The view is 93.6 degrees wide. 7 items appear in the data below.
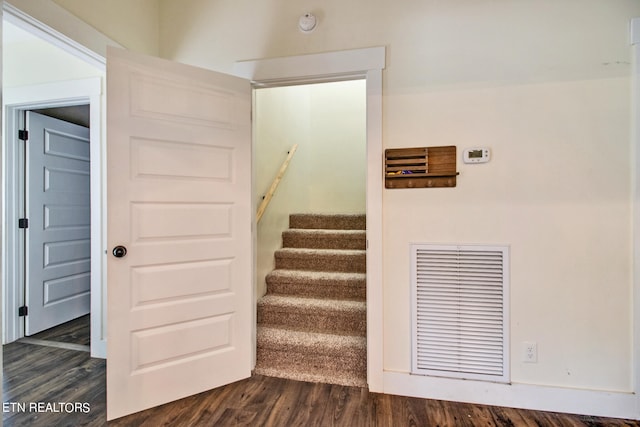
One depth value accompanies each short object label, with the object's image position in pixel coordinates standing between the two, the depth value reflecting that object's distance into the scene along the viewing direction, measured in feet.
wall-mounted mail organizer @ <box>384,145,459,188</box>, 6.20
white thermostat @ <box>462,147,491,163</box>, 6.08
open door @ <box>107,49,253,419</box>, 5.66
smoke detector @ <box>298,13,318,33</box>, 6.59
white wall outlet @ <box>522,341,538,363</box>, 5.96
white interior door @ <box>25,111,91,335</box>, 9.37
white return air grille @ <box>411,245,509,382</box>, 6.07
